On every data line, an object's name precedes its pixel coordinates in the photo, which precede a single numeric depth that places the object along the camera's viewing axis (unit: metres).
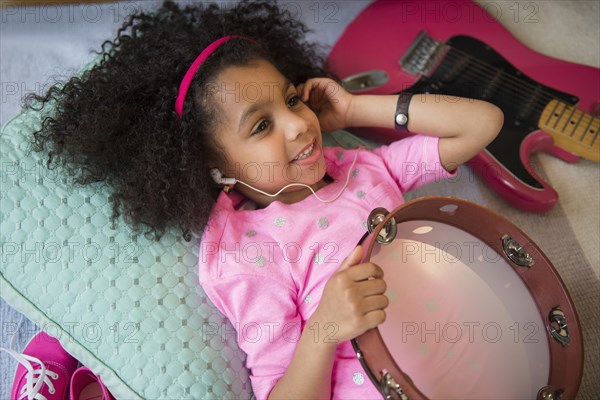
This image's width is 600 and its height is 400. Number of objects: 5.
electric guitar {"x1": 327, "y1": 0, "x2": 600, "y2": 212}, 1.24
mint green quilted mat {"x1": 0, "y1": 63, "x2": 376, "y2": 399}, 0.90
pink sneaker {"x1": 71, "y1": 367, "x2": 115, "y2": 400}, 0.98
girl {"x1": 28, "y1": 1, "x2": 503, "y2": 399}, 0.90
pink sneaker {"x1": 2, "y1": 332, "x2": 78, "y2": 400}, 1.00
